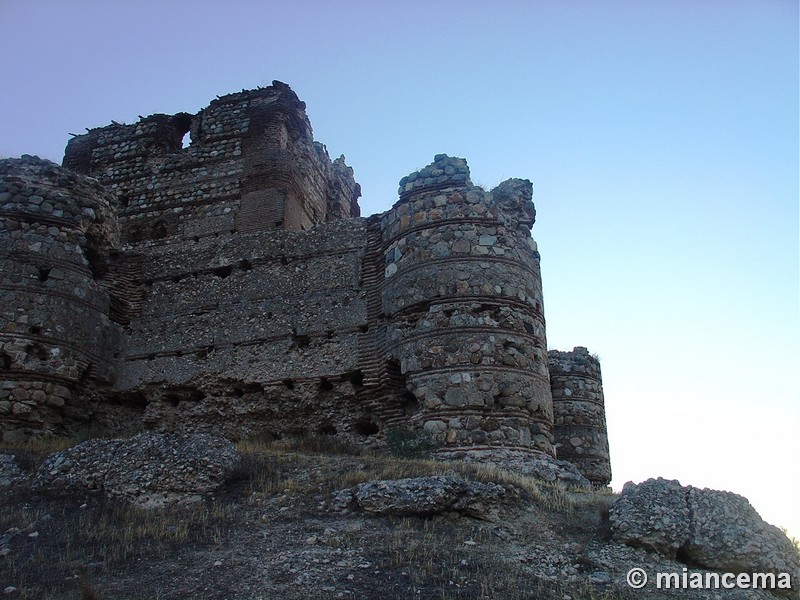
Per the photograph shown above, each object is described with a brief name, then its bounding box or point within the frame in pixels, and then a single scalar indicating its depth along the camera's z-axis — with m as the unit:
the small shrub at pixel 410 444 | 11.41
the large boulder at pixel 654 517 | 7.85
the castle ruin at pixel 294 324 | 12.00
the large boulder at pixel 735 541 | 7.66
